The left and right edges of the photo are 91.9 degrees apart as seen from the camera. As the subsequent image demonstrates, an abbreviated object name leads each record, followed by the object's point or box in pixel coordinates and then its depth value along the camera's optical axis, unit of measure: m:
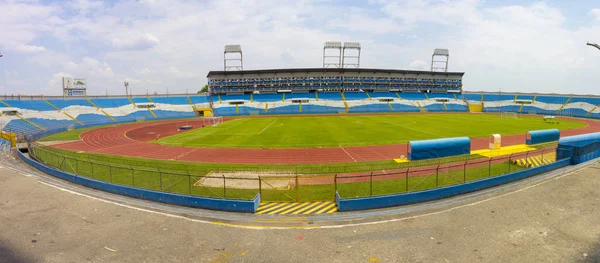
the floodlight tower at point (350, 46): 90.88
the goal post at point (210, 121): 53.73
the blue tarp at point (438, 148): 22.36
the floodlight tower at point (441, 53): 98.31
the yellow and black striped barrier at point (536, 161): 20.15
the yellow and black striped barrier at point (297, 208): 13.20
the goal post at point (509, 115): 63.31
